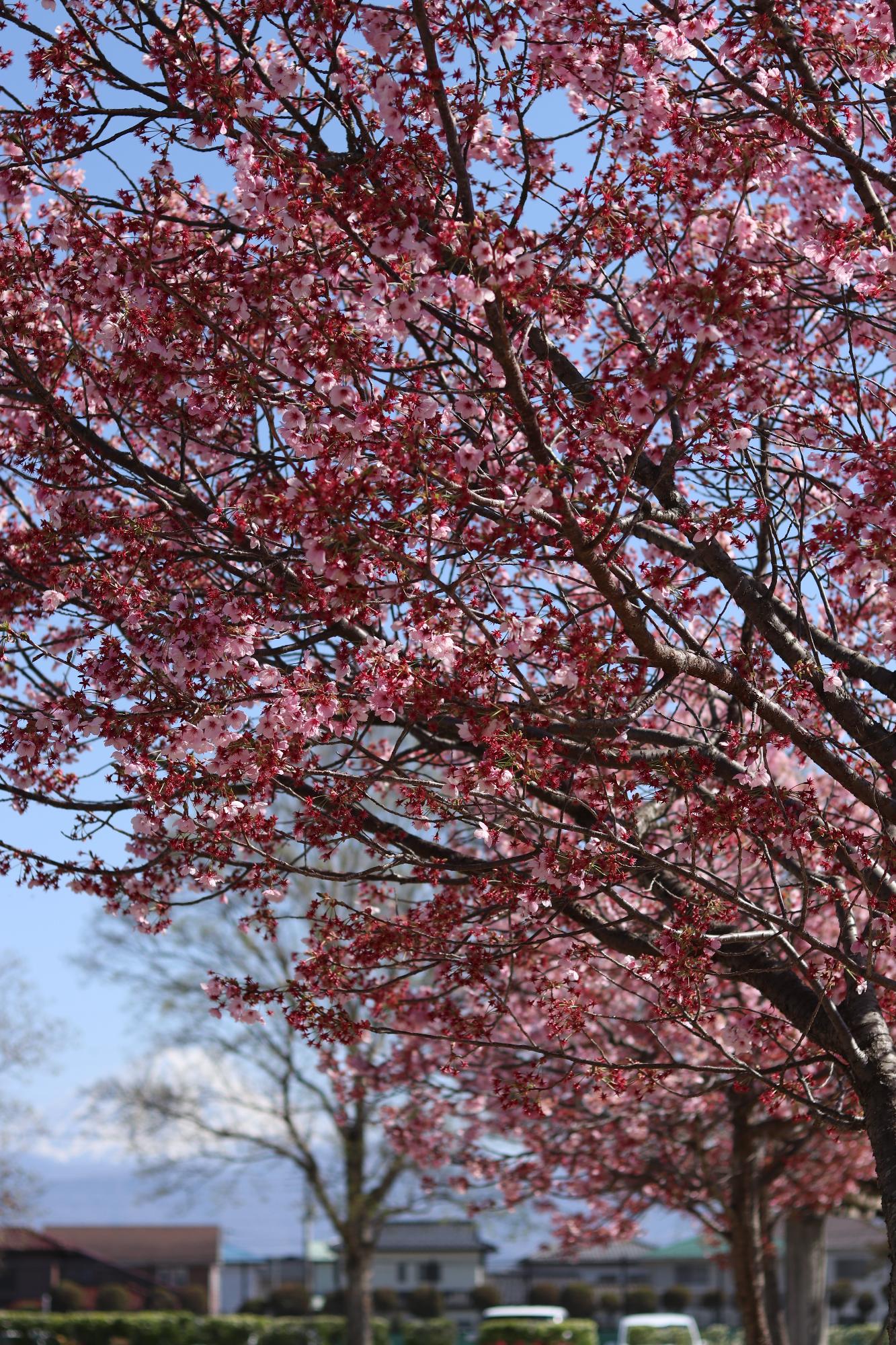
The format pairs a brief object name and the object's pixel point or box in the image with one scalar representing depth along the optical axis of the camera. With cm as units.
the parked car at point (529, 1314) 3428
